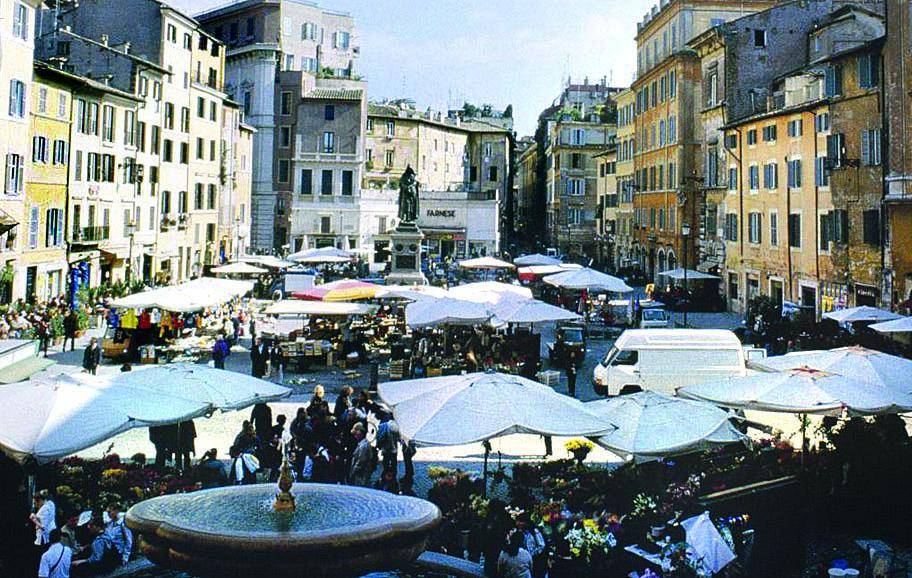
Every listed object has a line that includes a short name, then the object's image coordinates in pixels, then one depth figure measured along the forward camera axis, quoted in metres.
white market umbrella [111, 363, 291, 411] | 13.57
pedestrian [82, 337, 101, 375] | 23.09
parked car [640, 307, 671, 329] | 33.72
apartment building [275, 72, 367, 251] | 74.31
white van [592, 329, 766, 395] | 21.45
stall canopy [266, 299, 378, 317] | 27.05
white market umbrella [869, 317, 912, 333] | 23.34
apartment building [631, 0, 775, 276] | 55.53
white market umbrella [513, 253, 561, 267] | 53.00
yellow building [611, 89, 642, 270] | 68.81
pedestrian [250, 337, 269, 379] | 23.78
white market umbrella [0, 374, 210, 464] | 10.51
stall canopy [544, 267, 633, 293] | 34.72
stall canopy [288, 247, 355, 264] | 49.33
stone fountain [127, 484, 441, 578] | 7.17
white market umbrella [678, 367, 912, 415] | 12.56
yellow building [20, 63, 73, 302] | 37.66
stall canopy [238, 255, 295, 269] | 50.16
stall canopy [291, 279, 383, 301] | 29.86
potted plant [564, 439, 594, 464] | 13.77
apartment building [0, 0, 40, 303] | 34.56
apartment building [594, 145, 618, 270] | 77.00
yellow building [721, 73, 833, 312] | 36.56
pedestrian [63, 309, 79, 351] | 29.42
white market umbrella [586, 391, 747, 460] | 11.52
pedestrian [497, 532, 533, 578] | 9.05
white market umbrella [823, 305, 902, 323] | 26.47
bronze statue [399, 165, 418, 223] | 42.41
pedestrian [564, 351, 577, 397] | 22.61
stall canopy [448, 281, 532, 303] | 27.50
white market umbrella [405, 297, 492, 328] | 23.73
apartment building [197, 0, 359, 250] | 74.50
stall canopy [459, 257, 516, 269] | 47.66
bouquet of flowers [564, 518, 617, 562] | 9.91
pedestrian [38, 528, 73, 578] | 8.98
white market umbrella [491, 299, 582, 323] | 24.69
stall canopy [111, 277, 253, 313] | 26.33
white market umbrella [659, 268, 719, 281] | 45.58
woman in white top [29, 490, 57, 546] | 10.27
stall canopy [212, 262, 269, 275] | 42.72
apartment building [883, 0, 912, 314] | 30.23
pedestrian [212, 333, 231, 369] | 24.03
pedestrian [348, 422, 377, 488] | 13.34
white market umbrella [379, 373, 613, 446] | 11.55
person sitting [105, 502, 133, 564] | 9.95
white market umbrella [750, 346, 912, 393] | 13.76
